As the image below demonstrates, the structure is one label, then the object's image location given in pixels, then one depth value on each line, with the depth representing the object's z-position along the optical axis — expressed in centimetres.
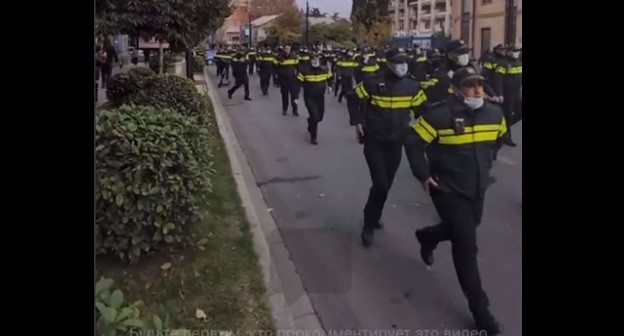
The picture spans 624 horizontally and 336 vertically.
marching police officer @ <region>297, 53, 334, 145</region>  421
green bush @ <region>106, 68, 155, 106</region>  520
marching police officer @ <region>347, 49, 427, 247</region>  352
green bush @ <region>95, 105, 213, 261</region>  360
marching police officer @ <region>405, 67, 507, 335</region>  304
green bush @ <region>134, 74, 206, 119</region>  602
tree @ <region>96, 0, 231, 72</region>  443
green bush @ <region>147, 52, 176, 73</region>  801
